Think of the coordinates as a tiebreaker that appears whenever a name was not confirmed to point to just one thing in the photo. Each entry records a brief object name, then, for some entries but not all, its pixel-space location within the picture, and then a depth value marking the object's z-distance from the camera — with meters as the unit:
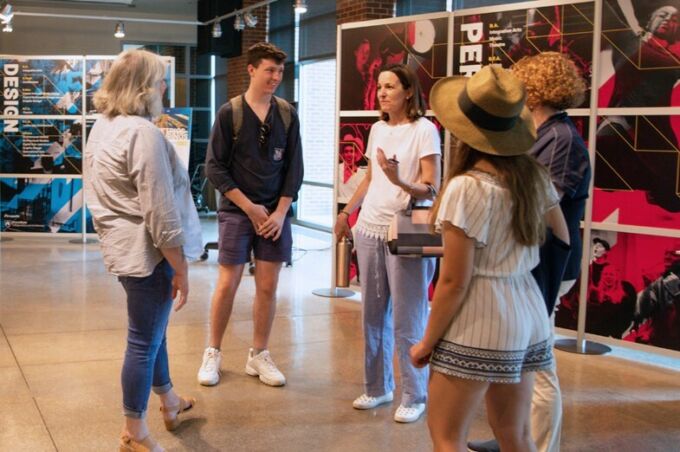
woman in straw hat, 1.89
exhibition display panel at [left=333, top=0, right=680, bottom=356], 4.15
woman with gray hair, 2.51
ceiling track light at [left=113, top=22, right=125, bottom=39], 11.42
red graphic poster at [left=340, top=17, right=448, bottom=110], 5.25
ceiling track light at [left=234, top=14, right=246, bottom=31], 10.30
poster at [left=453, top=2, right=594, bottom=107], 4.46
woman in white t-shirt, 3.22
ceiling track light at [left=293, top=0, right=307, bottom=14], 8.16
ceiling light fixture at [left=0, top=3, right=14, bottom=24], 9.54
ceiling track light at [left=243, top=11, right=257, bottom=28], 9.88
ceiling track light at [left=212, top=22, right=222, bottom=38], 11.05
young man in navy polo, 3.69
